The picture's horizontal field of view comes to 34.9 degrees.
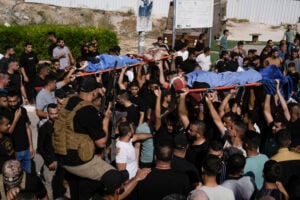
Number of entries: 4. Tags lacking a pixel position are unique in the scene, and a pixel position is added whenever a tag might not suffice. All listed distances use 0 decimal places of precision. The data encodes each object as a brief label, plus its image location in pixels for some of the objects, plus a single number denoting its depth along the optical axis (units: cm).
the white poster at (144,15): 1404
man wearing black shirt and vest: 494
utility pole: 1411
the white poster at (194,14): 1611
